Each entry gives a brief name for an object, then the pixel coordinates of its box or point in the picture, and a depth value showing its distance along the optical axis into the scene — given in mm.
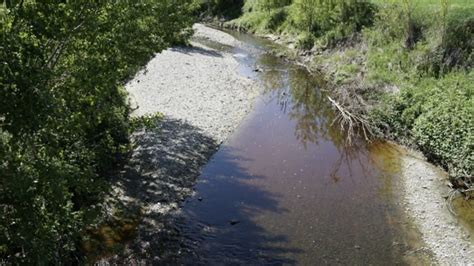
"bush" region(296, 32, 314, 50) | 43750
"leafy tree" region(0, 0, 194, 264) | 8230
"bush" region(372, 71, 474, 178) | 20281
